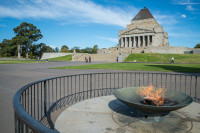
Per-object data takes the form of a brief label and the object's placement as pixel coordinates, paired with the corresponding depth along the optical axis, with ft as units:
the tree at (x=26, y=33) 255.29
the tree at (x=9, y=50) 255.29
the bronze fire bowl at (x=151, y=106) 10.67
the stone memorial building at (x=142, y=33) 266.57
